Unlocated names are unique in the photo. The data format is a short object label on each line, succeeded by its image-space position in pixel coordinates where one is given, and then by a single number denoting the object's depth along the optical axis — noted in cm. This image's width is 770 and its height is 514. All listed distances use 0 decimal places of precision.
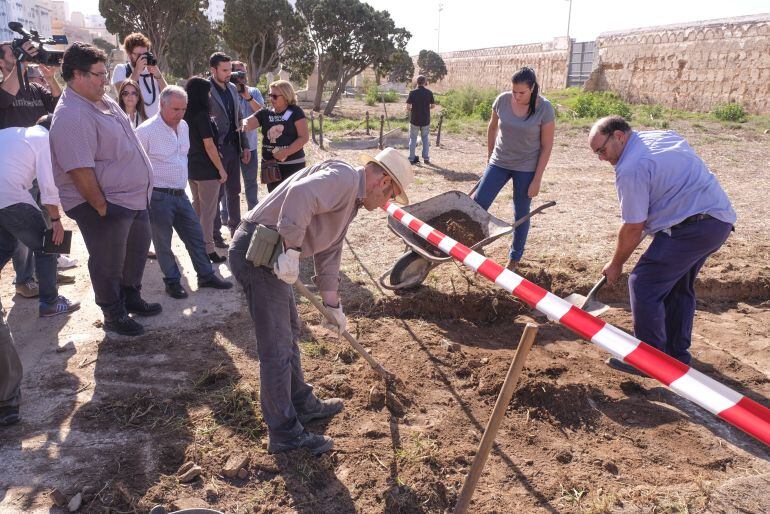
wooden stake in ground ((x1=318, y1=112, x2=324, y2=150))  1322
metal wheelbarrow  500
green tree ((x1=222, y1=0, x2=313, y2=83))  2492
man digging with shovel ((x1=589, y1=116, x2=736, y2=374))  356
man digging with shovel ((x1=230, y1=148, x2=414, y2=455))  264
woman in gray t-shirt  518
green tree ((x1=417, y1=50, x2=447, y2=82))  4297
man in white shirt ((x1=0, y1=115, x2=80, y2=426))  407
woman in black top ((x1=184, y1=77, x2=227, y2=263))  524
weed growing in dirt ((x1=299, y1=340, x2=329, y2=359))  418
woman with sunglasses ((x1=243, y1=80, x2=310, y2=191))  563
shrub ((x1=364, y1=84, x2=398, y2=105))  2805
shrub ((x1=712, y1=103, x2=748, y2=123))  1739
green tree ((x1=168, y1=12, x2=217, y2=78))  3116
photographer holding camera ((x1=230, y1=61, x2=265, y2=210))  649
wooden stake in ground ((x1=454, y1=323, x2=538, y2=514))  228
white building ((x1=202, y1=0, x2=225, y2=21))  17551
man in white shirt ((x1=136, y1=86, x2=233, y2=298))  469
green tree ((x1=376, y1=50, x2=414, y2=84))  3647
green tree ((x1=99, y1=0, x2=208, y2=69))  2305
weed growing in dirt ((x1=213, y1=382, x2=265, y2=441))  329
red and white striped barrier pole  222
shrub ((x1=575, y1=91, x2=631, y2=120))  1903
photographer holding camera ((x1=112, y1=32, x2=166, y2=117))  554
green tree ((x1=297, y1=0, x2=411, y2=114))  2195
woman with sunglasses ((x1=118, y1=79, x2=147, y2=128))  546
